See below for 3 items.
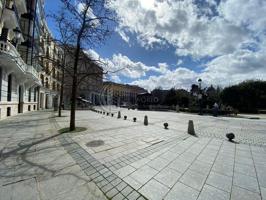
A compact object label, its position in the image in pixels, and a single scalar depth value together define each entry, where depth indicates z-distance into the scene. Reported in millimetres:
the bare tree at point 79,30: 8367
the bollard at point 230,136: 7215
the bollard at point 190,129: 8461
